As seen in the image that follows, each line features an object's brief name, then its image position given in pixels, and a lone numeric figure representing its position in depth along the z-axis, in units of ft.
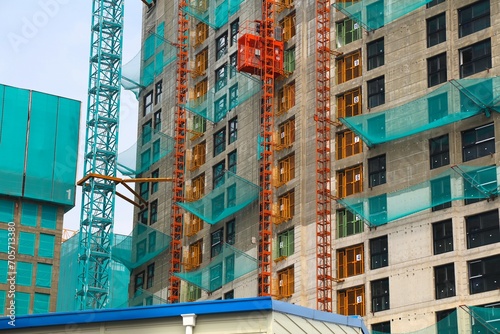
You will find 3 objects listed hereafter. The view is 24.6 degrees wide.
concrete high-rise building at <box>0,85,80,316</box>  453.58
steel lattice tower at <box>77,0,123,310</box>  409.08
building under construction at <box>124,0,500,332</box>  260.42
